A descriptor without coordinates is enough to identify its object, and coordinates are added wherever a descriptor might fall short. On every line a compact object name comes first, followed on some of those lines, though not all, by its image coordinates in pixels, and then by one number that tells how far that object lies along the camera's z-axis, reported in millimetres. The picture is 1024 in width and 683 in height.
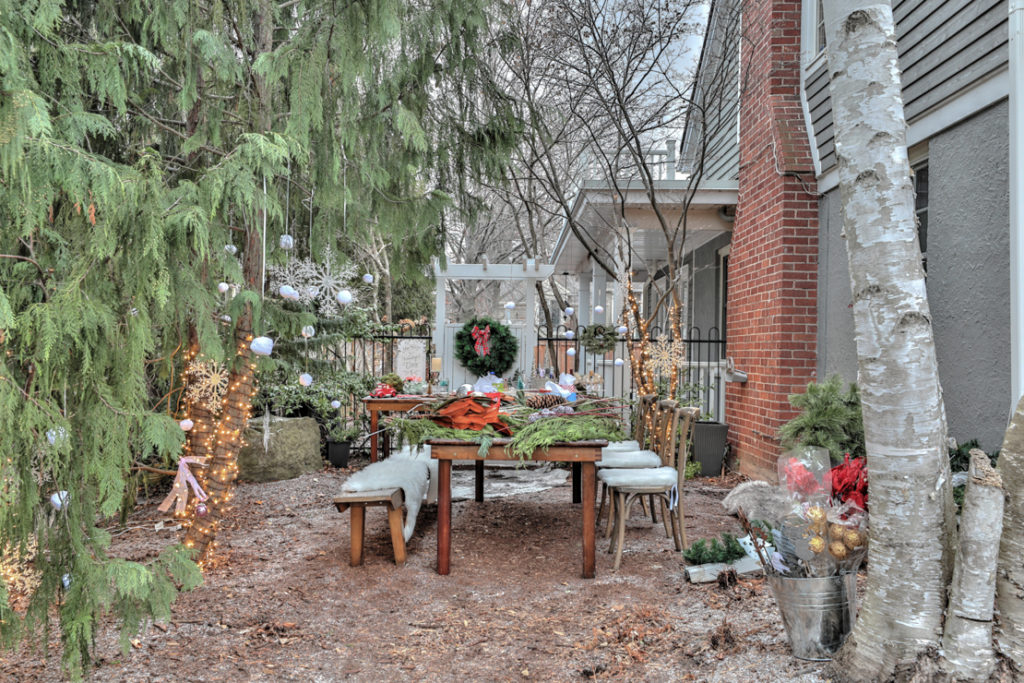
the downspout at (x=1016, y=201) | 3912
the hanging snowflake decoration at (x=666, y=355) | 8094
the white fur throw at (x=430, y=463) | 6398
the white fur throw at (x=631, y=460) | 5746
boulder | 7797
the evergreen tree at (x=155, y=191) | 2465
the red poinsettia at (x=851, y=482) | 3729
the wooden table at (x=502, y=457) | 4664
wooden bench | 4758
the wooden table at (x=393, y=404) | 7802
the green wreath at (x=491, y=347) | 9078
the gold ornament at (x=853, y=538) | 2828
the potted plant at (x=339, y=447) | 8812
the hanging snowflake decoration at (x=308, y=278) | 6527
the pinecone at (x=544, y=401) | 5624
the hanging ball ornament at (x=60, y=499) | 2659
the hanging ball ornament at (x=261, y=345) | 4512
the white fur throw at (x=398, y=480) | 4918
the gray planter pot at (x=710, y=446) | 8023
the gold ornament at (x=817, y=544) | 2846
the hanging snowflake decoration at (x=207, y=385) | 4875
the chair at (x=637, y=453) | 5789
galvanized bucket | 2846
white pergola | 9797
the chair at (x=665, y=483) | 4934
